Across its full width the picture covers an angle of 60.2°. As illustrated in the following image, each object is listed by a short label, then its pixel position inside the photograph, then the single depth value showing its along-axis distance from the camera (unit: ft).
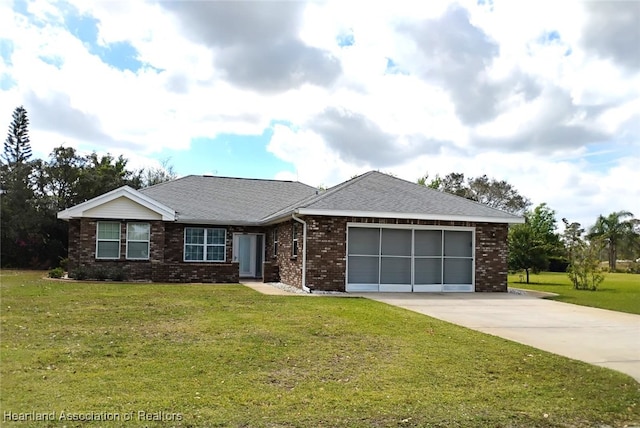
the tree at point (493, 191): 196.54
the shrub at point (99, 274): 67.84
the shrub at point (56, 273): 73.41
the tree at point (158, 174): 165.07
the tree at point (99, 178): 112.88
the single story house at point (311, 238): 60.23
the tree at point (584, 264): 72.79
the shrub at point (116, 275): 68.80
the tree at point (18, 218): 102.63
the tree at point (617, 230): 170.16
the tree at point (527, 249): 83.97
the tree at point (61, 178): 112.47
